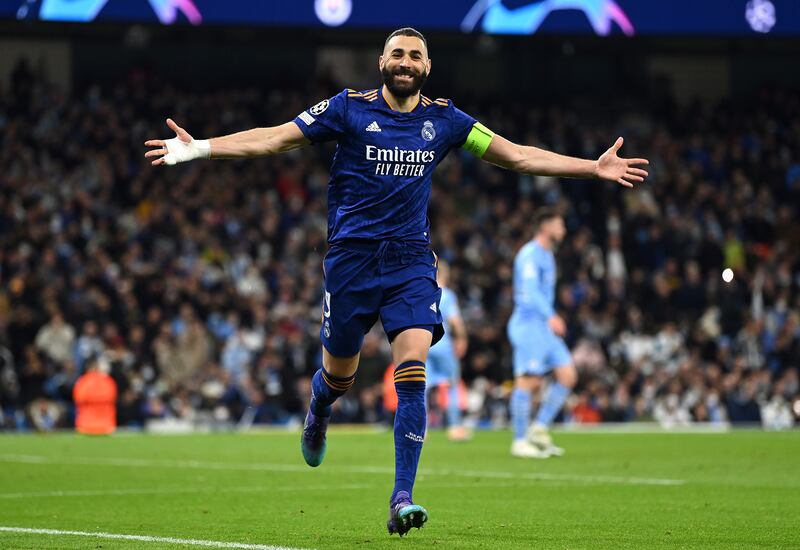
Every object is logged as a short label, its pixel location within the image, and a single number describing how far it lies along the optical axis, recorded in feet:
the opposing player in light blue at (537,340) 49.24
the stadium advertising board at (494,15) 79.46
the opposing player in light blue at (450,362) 61.93
